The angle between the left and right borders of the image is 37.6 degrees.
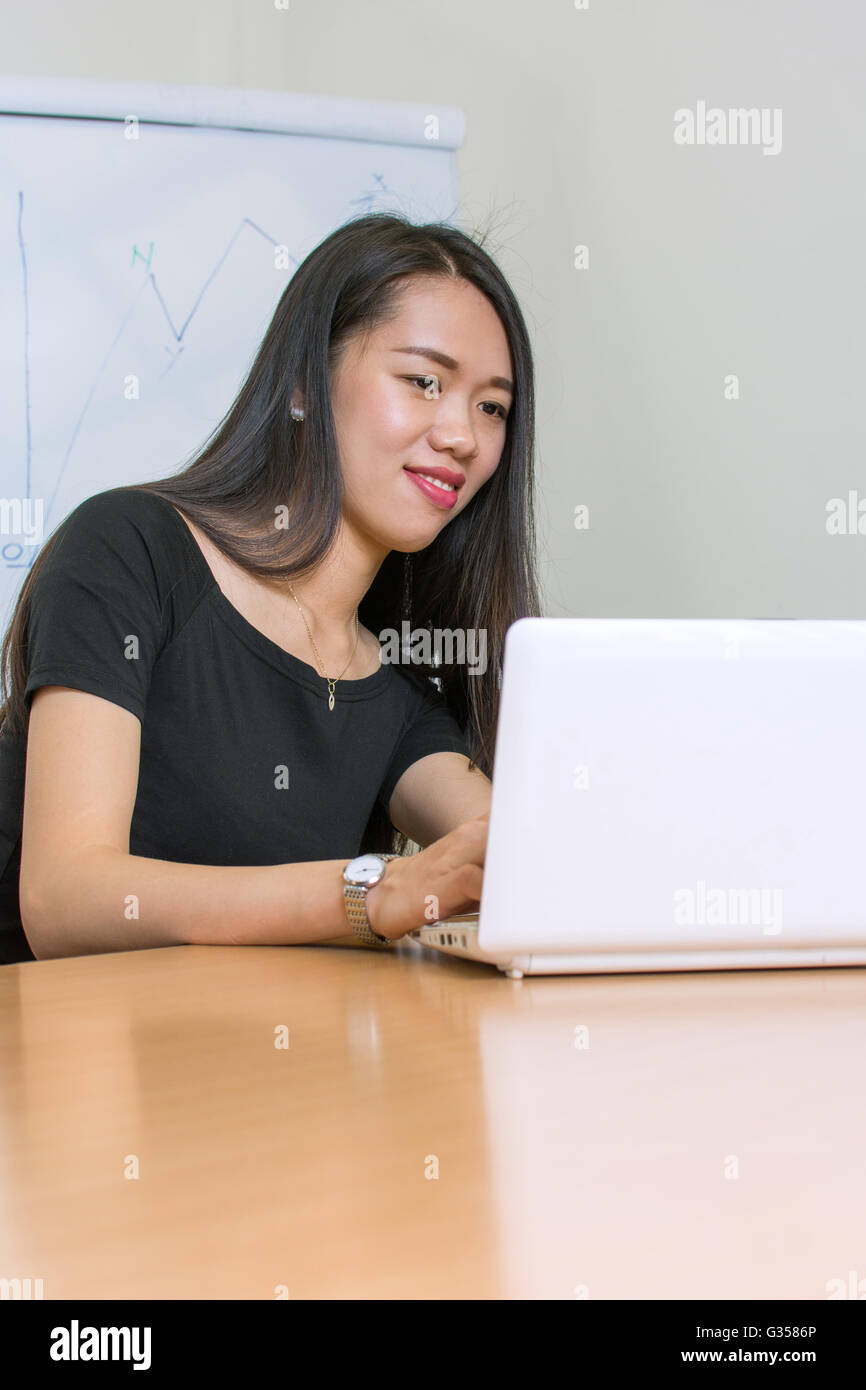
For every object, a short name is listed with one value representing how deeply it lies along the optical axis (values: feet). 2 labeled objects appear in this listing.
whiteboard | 6.46
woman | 3.48
